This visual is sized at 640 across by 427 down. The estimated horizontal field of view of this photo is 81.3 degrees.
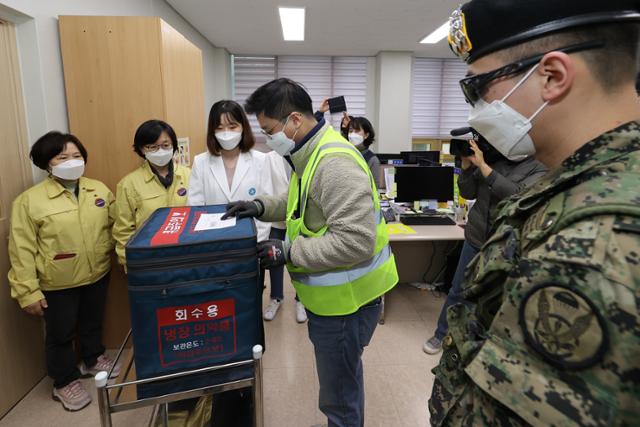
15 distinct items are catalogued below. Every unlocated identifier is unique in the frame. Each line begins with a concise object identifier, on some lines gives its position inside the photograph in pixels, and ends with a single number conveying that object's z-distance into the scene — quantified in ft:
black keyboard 9.98
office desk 11.58
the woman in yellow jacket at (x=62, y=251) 6.09
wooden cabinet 7.18
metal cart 3.13
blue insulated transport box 3.10
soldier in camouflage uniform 1.49
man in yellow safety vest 3.80
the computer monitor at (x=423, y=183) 10.54
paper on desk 9.17
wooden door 6.27
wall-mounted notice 8.24
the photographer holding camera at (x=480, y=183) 6.35
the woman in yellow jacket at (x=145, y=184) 6.89
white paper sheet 3.68
